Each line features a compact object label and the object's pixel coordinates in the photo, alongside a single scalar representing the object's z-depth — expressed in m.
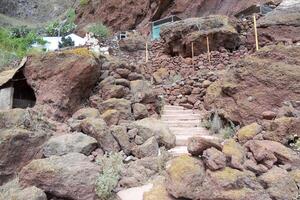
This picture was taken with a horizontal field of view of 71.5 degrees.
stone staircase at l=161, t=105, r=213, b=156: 4.21
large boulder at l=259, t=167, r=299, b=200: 2.47
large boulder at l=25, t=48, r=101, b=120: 4.46
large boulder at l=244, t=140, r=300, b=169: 2.80
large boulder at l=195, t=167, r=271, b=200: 2.46
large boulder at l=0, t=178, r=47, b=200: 2.67
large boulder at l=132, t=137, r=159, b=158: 3.65
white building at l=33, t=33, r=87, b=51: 12.00
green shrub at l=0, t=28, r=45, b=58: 9.76
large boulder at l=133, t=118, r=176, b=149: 3.98
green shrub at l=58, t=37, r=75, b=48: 11.35
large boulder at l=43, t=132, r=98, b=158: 3.47
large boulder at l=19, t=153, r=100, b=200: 2.87
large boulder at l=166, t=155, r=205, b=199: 2.61
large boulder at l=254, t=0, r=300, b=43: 7.31
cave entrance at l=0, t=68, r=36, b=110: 4.55
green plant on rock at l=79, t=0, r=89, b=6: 16.25
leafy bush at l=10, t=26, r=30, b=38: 13.25
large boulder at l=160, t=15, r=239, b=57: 8.01
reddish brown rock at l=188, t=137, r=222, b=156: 2.95
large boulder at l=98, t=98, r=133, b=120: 4.43
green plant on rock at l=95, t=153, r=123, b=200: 2.93
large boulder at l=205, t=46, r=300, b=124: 4.10
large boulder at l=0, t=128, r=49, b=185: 3.35
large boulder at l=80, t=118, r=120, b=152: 3.67
